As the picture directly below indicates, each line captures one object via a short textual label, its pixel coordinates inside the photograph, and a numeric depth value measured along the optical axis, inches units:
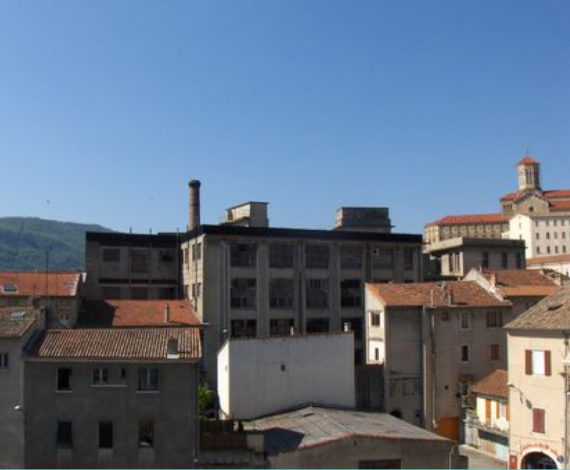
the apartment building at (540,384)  1811.0
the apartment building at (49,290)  2475.4
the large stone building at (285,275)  2787.9
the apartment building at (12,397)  1517.0
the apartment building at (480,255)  3316.9
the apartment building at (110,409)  1517.0
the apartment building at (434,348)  2313.0
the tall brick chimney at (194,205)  3366.1
